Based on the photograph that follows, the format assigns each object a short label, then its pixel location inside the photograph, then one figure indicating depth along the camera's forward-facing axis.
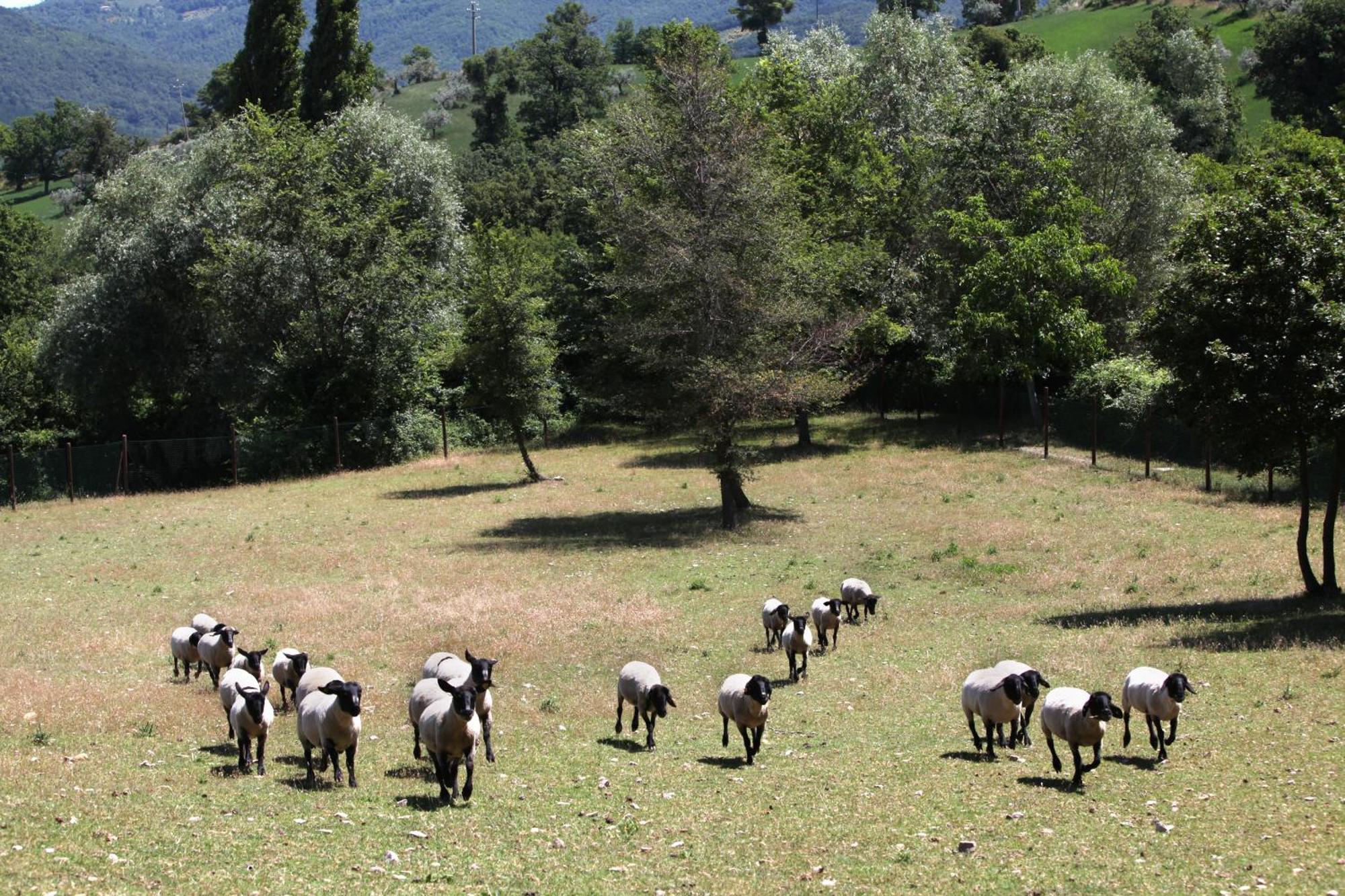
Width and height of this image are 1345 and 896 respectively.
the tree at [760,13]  160.00
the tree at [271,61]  71.69
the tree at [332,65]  72.62
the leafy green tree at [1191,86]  90.38
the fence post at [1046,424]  49.00
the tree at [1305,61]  97.00
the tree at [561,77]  137.25
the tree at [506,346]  47.06
